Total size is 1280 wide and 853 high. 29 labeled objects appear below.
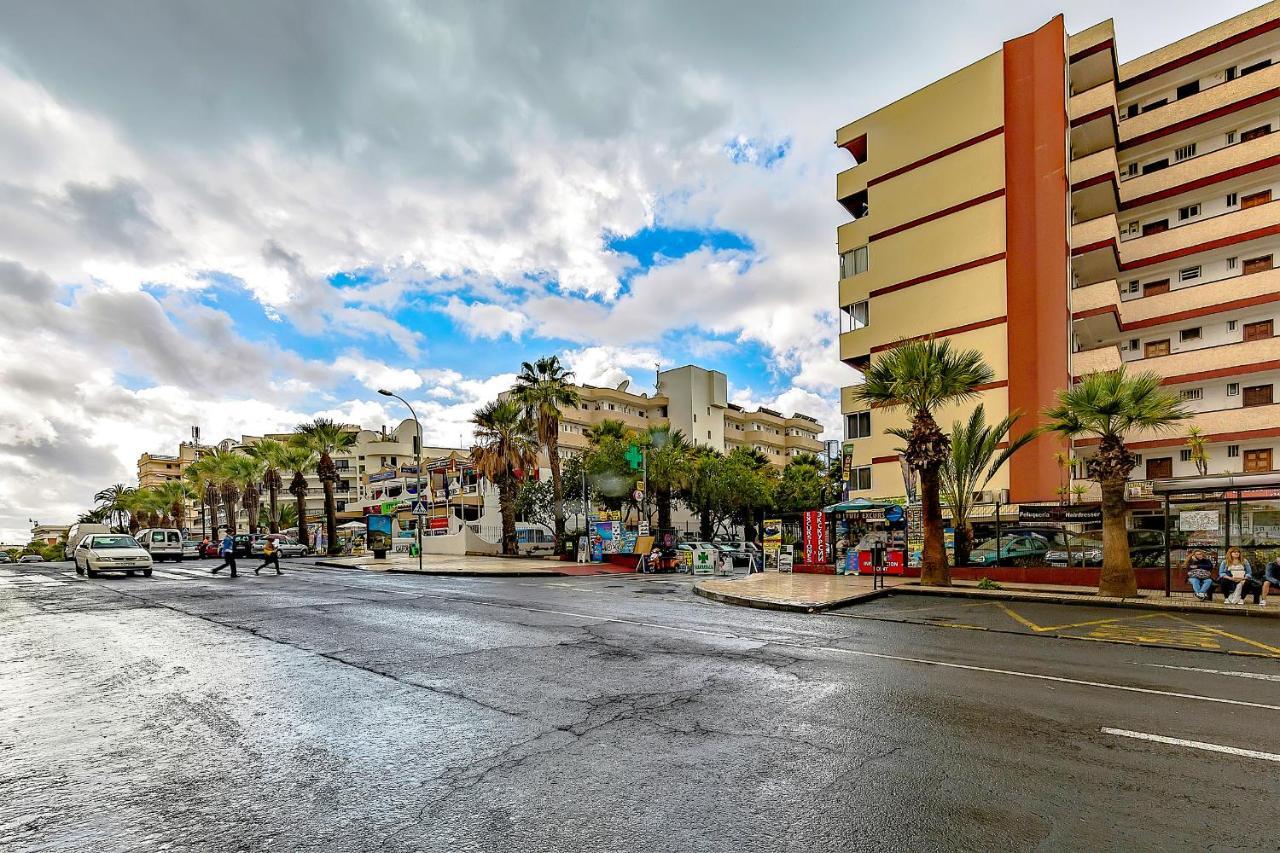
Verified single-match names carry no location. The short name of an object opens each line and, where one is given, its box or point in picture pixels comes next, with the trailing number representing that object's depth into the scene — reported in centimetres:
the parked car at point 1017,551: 2067
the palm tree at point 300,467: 4960
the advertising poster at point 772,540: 2730
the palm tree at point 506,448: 3778
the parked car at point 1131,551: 1881
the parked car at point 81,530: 4676
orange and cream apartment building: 3011
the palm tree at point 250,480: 6025
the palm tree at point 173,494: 8206
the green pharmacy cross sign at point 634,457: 3000
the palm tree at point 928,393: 1906
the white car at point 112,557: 2373
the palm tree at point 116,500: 9996
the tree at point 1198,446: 2647
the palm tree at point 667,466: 3670
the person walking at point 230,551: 2234
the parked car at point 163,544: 3709
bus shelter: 1677
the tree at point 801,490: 5272
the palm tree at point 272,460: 5478
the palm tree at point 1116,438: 1648
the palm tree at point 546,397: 3806
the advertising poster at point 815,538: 2592
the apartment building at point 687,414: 6919
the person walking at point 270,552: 2489
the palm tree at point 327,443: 4431
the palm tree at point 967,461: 2353
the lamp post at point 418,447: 3000
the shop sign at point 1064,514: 1903
